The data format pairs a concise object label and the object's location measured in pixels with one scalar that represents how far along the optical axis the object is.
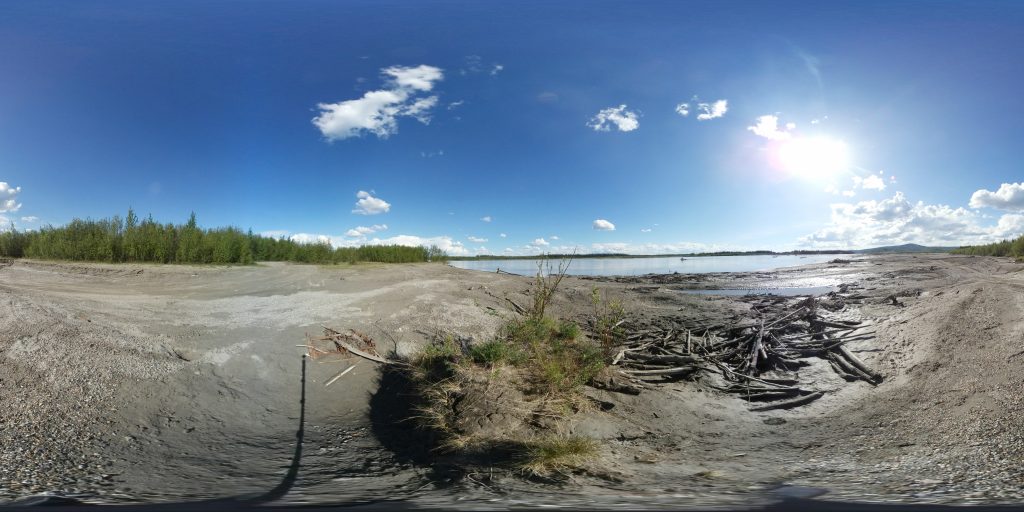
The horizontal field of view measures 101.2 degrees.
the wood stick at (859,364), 5.75
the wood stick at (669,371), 6.19
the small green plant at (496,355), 5.63
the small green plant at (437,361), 5.66
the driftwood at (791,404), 5.37
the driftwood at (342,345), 6.86
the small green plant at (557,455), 3.23
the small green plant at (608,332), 6.56
